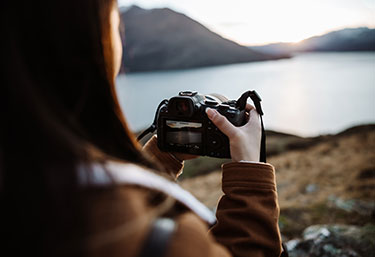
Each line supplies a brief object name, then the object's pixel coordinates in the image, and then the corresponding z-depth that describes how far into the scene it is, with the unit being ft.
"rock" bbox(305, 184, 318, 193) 14.24
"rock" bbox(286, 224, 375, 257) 5.77
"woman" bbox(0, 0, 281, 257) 1.50
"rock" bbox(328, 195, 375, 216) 8.42
